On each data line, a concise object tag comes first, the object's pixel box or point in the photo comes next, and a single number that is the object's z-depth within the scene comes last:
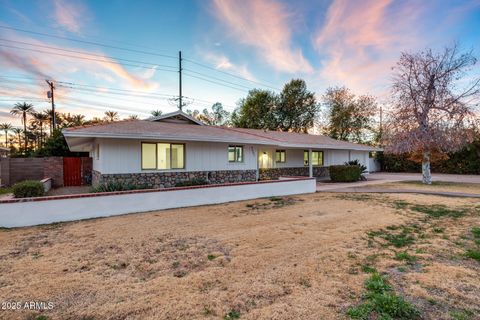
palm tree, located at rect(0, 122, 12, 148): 47.91
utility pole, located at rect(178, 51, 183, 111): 26.91
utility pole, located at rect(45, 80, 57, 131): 28.92
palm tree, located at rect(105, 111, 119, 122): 44.41
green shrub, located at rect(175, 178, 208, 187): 11.70
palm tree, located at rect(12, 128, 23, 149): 48.88
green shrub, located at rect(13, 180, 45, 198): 9.02
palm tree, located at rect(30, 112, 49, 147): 43.95
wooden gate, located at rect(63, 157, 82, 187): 15.80
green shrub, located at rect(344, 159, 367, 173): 19.70
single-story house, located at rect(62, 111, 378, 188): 10.53
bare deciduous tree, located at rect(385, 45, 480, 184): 15.19
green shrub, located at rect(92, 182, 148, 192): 9.78
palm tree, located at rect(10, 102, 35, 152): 42.09
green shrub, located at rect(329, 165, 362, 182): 18.14
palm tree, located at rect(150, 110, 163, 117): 36.21
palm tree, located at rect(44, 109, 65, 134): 43.34
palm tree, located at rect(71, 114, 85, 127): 36.64
